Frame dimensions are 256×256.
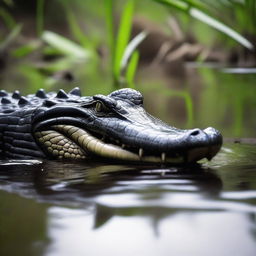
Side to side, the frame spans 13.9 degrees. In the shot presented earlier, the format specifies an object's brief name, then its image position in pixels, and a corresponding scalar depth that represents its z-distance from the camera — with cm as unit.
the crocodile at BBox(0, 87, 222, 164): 403
